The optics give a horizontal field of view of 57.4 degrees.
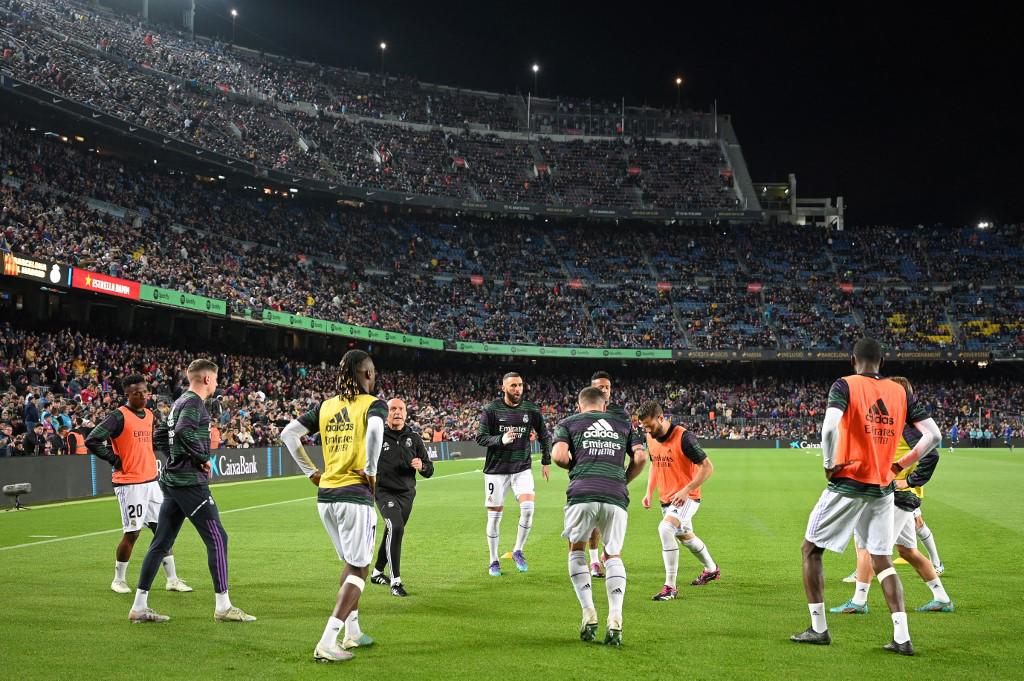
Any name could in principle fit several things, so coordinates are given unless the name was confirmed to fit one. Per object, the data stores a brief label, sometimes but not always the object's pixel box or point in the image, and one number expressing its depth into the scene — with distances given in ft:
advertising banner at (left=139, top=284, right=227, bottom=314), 132.87
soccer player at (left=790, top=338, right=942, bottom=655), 25.40
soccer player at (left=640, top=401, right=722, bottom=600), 34.68
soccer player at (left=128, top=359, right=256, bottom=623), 29.53
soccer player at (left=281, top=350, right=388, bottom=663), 24.53
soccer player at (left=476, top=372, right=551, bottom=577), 41.22
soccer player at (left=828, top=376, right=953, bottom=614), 30.73
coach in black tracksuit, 36.58
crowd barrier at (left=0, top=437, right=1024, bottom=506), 74.18
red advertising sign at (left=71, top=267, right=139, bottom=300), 116.88
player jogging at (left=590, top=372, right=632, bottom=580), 29.07
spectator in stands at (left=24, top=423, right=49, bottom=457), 77.15
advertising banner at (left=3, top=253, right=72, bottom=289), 103.96
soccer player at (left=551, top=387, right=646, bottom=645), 26.53
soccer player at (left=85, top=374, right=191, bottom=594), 35.47
